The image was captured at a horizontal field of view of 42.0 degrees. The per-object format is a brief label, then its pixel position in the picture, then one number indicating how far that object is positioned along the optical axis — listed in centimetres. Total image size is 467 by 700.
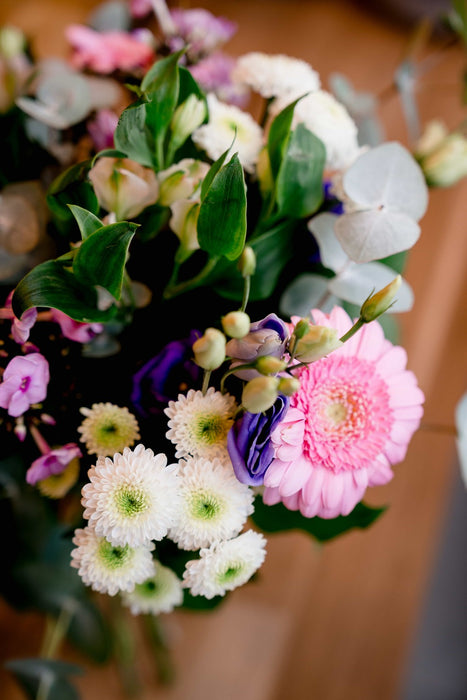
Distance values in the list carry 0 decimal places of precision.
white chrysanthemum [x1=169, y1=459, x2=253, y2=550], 26
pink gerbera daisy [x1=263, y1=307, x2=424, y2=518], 26
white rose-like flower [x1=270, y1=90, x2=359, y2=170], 32
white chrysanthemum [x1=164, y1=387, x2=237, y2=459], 26
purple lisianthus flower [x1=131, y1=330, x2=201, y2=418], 29
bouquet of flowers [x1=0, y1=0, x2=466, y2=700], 25
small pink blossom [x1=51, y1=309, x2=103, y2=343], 30
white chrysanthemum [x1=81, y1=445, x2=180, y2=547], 25
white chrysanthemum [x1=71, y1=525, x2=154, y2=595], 27
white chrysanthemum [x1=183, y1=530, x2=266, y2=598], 27
